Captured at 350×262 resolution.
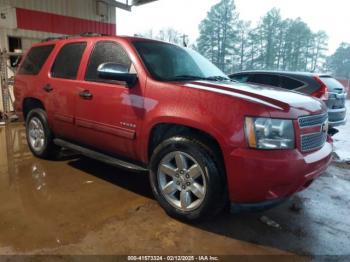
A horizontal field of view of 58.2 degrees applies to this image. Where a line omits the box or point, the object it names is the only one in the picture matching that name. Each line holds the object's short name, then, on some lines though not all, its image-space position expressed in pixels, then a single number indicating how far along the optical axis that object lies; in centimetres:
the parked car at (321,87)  665
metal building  922
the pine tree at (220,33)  4019
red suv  260
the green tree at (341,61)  4809
